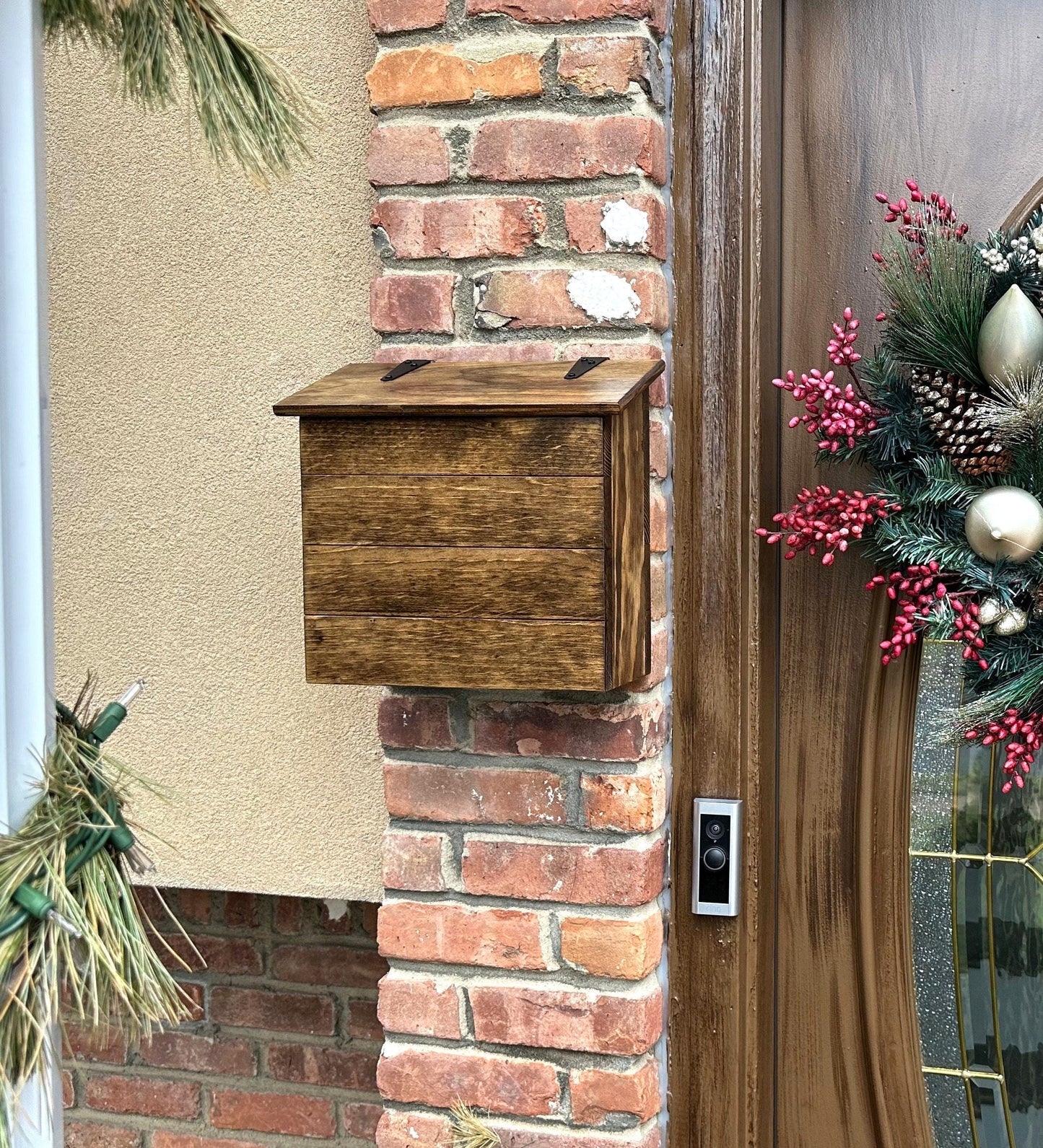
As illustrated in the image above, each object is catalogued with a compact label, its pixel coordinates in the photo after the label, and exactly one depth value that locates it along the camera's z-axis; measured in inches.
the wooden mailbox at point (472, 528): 41.1
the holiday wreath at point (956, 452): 46.8
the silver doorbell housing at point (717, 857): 52.9
